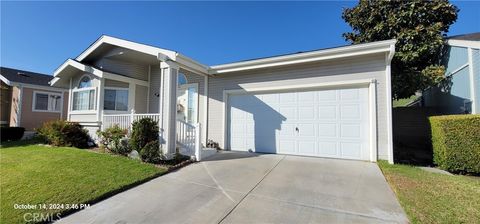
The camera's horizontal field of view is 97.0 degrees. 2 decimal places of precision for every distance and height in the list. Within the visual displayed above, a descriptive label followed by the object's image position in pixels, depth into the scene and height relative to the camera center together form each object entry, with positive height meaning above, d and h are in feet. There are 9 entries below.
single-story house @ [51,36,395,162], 21.63 +3.18
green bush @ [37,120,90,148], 28.58 -1.91
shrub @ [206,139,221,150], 28.96 -3.16
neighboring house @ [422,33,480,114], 24.07 +6.00
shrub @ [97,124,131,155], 23.79 -2.21
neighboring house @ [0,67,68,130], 46.24 +4.46
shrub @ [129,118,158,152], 21.26 -1.28
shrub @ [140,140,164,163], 20.56 -3.09
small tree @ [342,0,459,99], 28.22 +12.02
